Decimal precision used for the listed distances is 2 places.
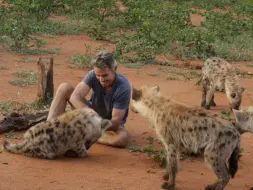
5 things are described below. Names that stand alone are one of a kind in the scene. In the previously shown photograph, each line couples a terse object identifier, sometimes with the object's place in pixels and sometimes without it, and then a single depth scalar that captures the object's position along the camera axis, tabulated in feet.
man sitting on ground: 23.71
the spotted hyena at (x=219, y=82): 35.17
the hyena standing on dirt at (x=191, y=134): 19.30
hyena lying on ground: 22.44
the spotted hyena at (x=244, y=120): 24.71
